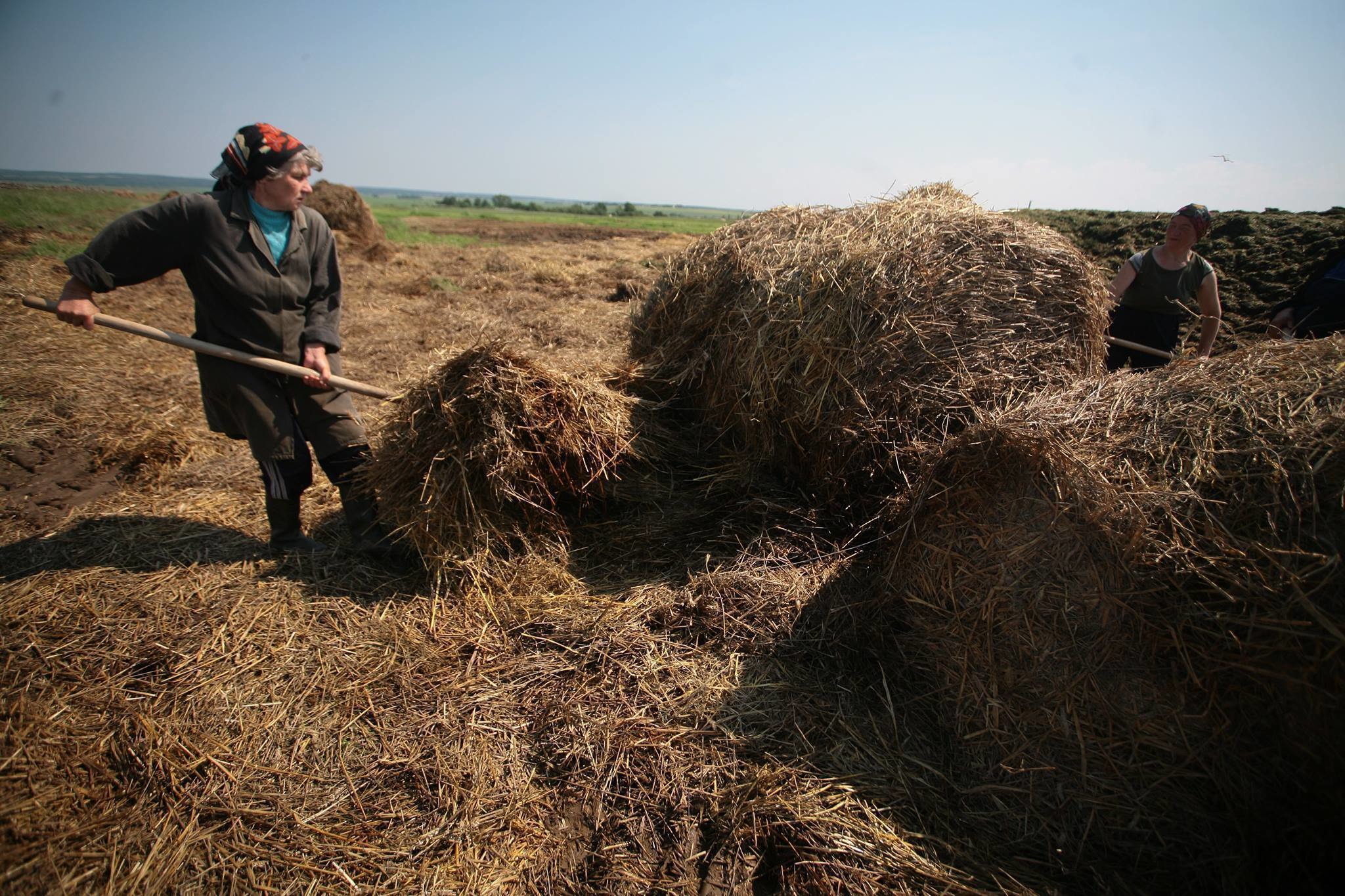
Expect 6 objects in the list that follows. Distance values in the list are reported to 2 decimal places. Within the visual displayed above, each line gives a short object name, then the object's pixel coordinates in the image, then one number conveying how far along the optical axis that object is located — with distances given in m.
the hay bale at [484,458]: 3.20
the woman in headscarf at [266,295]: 2.99
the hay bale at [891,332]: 3.31
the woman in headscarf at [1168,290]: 4.21
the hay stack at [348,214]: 15.95
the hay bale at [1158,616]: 1.79
